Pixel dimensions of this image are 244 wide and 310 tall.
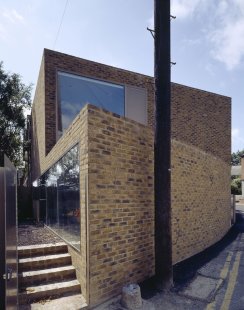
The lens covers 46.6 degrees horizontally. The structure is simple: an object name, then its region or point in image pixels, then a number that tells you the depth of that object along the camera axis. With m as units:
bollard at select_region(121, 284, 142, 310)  4.75
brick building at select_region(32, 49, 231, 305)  5.04
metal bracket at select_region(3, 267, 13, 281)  2.98
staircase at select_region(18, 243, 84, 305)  5.02
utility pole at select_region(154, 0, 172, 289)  5.88
